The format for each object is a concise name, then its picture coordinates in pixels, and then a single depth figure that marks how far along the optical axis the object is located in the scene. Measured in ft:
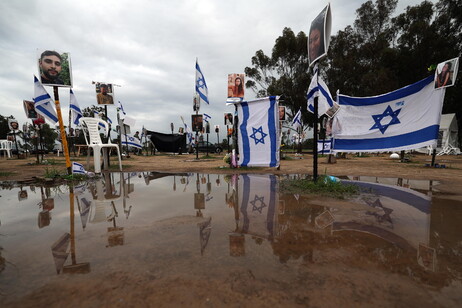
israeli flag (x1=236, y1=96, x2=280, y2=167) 23.45
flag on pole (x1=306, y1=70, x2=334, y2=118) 16.25
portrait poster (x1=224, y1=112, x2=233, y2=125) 58.01
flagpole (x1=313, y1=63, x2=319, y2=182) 15.31
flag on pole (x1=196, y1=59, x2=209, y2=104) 29.73
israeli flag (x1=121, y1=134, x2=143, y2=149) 50.69
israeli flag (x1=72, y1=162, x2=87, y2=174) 19.08
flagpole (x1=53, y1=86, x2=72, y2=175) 17.94
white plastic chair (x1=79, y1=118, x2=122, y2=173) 22.54
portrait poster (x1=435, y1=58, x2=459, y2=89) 21.93
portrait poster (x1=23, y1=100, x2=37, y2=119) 36.42
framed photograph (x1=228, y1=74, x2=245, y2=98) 26.08
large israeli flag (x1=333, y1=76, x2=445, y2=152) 22.02
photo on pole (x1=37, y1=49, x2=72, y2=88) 17.52
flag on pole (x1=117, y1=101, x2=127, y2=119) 44.35
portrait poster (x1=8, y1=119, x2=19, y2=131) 46.49
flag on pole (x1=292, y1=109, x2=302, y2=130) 53.08
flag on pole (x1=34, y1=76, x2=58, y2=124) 21.20
